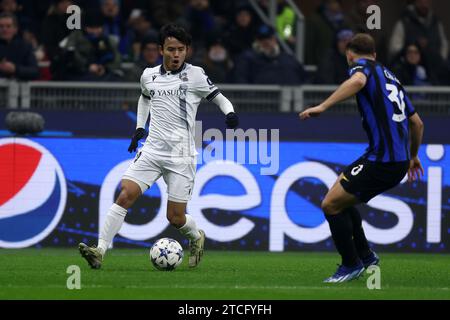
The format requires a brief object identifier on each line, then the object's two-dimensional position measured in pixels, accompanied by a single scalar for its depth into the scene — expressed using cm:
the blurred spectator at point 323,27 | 1873
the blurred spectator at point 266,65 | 1745
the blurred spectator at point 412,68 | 1780
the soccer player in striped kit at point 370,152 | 1021
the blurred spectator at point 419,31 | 1848
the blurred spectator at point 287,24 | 1953
